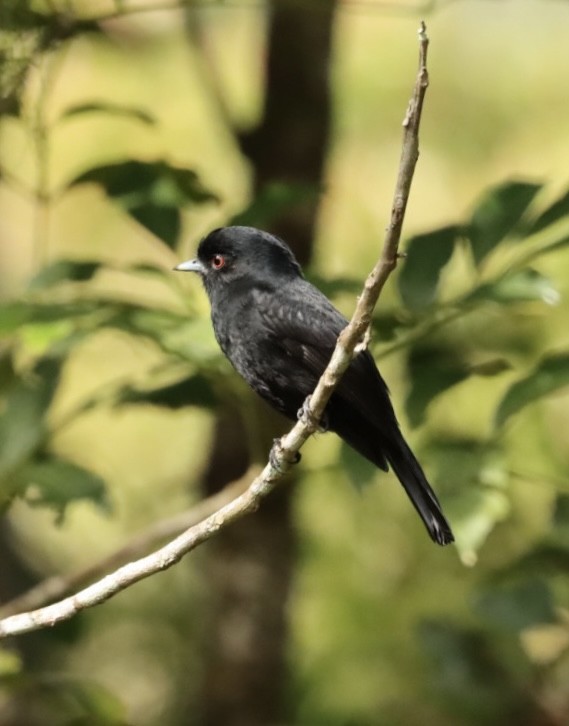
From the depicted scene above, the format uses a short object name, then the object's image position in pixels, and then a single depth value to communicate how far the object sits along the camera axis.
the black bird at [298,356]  5.05
